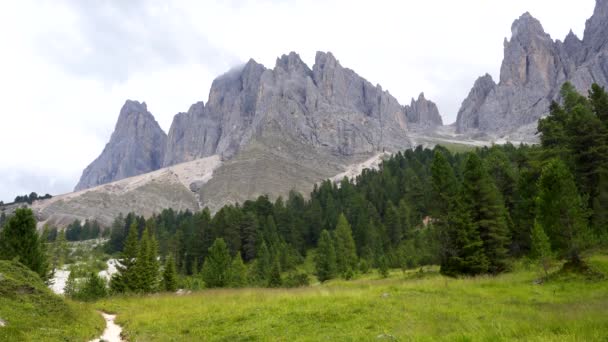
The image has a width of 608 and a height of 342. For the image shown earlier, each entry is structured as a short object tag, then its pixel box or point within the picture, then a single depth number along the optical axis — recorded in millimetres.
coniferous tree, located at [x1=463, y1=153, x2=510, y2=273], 33375
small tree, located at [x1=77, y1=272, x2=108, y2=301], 33822
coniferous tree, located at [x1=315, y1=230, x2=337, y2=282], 59281
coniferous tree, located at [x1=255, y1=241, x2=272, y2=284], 61194
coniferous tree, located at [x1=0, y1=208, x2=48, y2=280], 36356
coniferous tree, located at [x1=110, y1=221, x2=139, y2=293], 46062
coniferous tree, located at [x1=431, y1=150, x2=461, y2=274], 38750
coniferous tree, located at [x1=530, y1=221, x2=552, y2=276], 24625
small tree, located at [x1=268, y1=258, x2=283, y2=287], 49281
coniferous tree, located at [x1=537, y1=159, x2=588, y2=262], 25656
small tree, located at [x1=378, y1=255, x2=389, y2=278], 44125
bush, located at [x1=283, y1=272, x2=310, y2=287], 52206
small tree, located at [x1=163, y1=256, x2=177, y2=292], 45219
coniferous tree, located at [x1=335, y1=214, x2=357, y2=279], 62728
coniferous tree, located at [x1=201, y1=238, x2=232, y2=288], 52625
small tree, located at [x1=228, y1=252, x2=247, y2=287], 51188
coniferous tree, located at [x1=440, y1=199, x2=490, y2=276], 32438
